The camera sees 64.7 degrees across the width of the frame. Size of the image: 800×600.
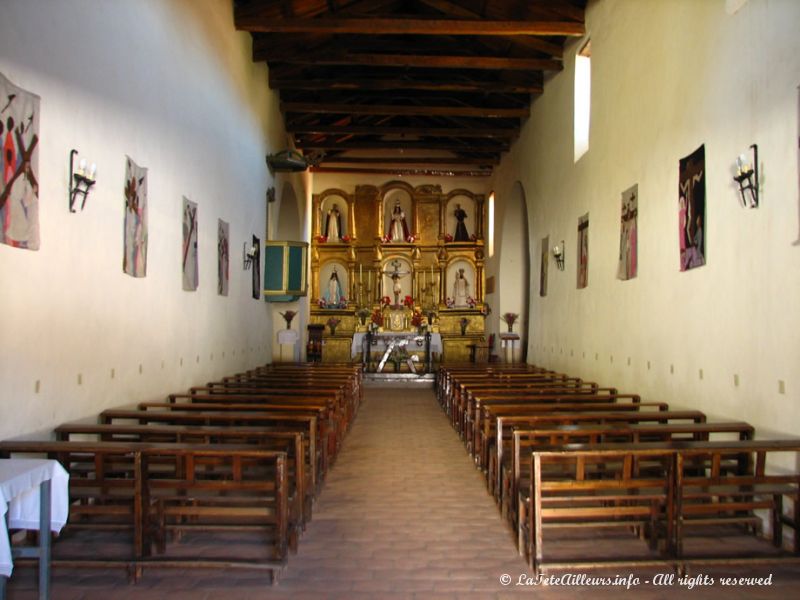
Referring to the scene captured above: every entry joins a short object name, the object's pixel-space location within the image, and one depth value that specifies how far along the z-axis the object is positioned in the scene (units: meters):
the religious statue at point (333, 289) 19.38
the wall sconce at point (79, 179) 4.86
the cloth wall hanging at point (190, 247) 7.77
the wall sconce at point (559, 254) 11.26
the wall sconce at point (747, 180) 5.01
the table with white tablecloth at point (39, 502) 2.92
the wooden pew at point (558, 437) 4.21
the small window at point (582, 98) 10.34
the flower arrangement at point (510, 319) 16.33
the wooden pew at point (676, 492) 3.64
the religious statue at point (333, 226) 19.75
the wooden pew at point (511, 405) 5.81
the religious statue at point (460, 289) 19.44
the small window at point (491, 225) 18.82
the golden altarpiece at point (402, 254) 18.95
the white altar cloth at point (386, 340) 15.64
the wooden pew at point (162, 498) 3.52
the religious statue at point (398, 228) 19.64
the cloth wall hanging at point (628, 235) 7.68
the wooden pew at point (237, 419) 5.10
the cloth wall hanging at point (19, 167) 3.97
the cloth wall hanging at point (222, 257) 9.40
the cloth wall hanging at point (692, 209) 5.95
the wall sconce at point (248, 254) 11.16
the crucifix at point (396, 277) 19.44
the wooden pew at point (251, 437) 4.13
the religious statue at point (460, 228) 19.67
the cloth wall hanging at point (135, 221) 6.02
